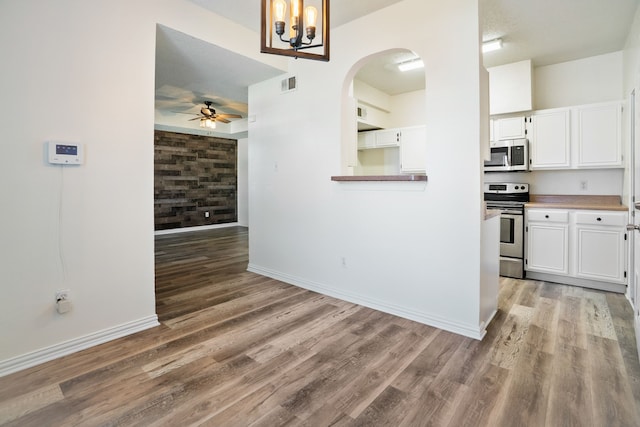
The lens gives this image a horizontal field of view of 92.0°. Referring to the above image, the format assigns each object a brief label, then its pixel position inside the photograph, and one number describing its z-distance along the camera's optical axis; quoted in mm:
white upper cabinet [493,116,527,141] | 3914
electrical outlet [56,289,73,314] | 2074
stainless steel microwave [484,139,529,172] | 3854
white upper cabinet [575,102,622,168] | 3408
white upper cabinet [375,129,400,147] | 5008
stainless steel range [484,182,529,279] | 3824
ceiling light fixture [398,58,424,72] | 3840
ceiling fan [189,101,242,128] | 5574
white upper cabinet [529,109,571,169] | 3676
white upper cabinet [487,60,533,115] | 3844
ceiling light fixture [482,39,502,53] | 3348
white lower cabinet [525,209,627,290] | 3271
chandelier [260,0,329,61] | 1692
